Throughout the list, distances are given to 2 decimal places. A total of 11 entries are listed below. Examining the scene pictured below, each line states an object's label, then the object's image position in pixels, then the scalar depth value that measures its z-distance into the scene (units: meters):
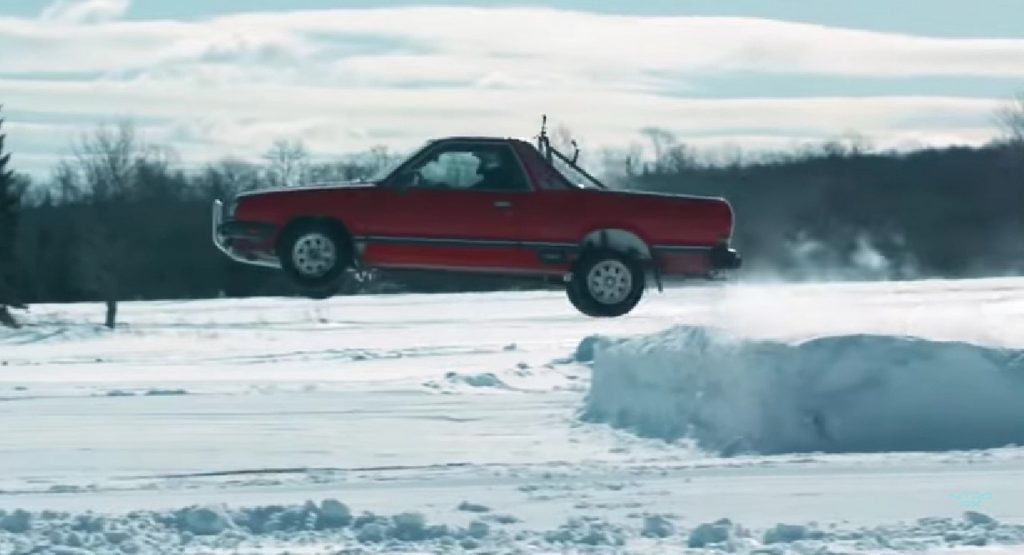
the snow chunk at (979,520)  30.08
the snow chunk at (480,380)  64.12
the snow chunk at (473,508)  32.62
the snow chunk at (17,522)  29.28
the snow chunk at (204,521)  29.72
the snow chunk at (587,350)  69.38
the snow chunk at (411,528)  28.89
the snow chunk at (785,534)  28.23
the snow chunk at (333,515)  29.82
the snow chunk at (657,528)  29.42
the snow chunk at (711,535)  27.84
